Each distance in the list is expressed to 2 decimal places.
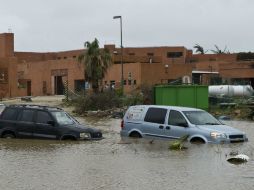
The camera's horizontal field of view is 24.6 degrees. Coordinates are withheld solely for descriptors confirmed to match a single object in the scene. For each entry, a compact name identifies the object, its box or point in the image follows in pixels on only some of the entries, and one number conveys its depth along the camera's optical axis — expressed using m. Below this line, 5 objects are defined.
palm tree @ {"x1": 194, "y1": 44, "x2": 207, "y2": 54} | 145.38
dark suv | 20.39
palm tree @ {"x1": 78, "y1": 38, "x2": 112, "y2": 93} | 61.38
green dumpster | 38.12
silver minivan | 19.02
